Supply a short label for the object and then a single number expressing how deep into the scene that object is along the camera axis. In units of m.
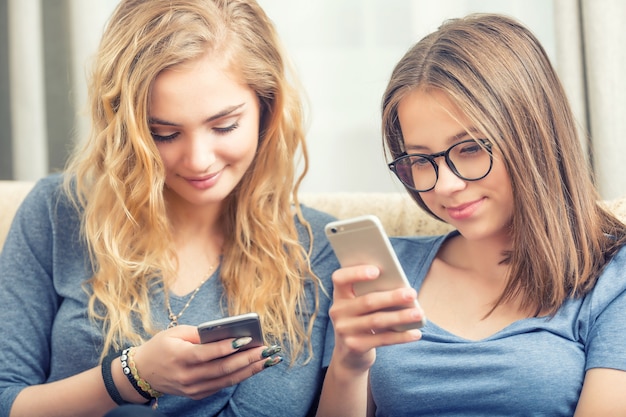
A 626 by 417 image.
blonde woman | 1.76
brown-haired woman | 1.64
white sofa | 1.99
